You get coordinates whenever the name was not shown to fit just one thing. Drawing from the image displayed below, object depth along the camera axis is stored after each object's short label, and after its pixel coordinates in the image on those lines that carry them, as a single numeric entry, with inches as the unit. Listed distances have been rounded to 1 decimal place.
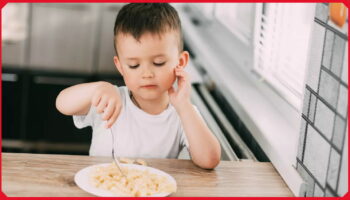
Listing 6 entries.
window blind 79.9
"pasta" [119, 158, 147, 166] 64.2
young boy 62.2
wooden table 58.0
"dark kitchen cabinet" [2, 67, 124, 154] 150.2
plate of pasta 57.8
